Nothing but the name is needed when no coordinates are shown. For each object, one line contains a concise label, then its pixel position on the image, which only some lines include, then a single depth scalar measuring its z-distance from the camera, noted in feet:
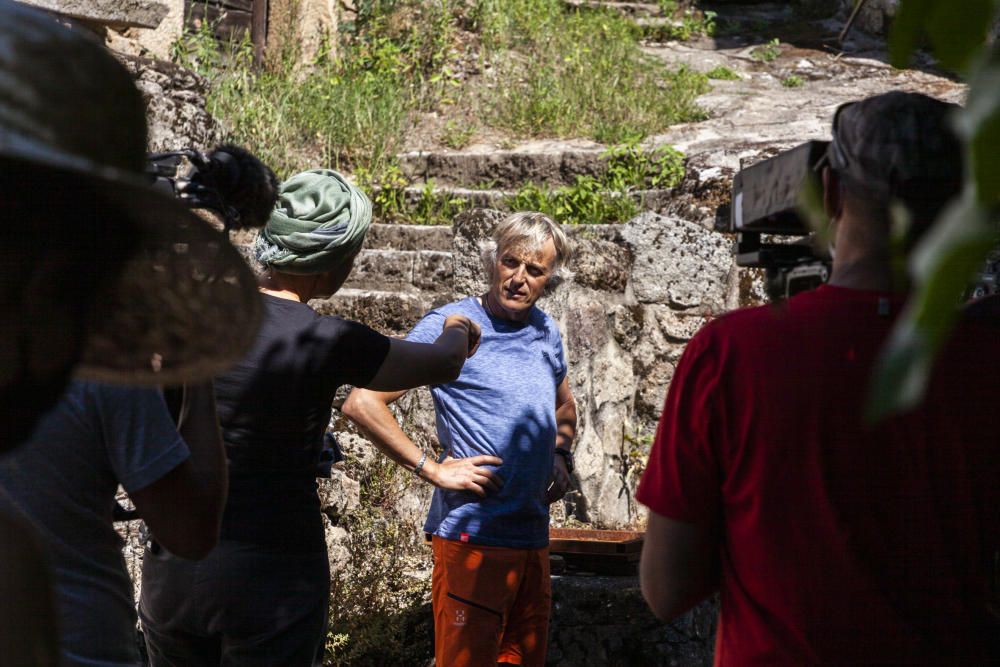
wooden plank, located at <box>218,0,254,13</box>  29.07
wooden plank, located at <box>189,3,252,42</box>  28.30
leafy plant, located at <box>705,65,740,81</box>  30.04
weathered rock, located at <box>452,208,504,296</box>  16.60
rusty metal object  13.48
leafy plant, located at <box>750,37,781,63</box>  32.27
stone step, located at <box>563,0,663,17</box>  35.37
